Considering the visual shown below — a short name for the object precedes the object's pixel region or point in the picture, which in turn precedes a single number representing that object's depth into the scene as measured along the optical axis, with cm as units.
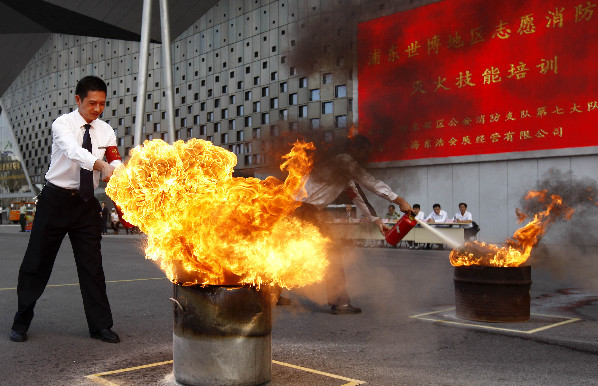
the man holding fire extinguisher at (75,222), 462
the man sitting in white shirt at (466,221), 1777
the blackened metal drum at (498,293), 562
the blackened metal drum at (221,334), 328
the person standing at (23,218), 3216
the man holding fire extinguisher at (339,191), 536
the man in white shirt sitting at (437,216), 1842
